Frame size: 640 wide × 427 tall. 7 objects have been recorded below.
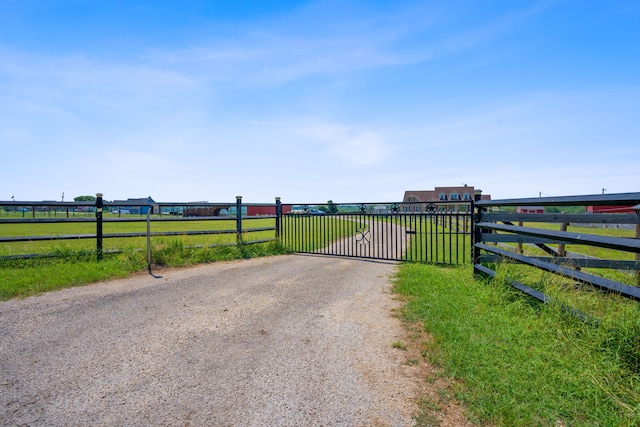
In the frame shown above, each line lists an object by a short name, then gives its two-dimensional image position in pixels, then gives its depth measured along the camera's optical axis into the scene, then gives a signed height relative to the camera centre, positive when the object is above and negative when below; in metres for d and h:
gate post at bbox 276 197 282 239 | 12.22 -0.14
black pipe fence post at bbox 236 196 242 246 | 10.72 -0.30
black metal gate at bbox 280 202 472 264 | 9.80 -0.22
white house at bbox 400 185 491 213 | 64.36 +2.86
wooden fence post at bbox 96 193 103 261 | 8.45 -0.35
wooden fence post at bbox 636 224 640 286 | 4.67 -1.01
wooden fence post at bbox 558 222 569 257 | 8.04 -1.05
